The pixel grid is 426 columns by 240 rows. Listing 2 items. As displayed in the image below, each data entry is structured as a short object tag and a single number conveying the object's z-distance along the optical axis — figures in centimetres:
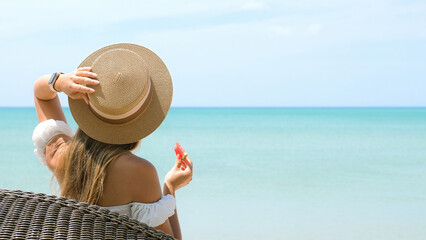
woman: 307
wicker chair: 260
